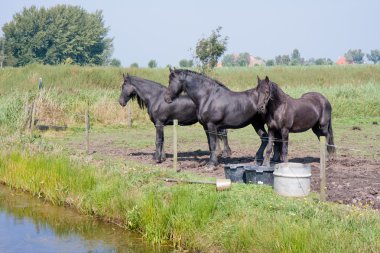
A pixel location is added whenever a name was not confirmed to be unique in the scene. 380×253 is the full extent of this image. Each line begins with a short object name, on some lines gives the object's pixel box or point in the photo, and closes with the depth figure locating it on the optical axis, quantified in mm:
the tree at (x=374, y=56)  167250
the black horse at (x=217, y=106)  13391
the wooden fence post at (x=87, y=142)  16031
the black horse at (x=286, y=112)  12356
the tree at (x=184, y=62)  99638
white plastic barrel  9570
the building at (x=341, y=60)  161375
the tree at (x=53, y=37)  68312
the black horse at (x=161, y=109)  14758
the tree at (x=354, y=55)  183250
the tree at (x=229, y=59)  178700
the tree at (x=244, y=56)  184025
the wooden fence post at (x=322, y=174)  9352
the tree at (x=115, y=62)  101262
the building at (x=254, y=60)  188750
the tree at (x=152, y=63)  85500
